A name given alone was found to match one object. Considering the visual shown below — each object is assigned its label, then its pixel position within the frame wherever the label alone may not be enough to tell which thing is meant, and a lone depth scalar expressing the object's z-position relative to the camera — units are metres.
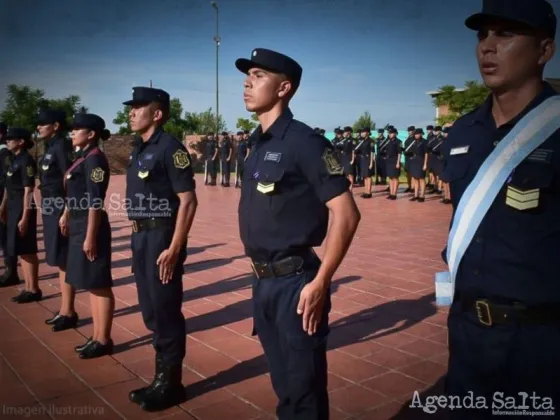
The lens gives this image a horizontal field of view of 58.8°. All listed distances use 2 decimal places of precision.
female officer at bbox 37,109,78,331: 4.63
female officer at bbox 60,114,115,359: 3.88
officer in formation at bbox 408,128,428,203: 13.85
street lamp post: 28.04
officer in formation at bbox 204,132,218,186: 19.73
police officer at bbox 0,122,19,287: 5.93
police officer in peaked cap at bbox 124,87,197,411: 3.19
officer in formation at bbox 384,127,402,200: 14.34
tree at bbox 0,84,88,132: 18.48
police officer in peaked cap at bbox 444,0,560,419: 1.70
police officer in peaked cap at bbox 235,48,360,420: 2.23
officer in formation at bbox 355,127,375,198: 14.80
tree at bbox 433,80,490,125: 28.17
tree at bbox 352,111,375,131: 49.19
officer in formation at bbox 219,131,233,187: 19.09
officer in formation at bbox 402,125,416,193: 14.49
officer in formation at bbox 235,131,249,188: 17.06
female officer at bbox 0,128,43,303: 5.41
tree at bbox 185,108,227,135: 46.74
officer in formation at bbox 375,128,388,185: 16.31
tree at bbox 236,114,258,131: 33.38
